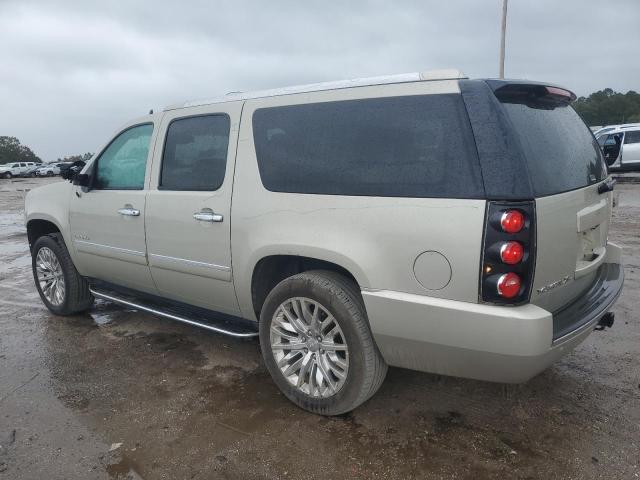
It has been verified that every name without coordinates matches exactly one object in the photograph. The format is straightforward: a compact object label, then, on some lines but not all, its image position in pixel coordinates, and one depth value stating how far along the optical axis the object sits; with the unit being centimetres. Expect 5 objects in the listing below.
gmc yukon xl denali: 235
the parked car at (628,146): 1834
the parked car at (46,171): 4572
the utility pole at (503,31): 1973
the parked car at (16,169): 4334
